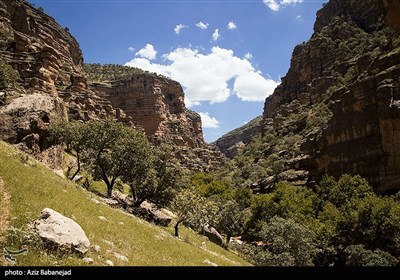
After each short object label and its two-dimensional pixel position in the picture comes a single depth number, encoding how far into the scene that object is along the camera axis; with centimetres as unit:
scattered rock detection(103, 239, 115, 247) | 1697
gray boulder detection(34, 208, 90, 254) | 1258
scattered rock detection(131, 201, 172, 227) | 4044
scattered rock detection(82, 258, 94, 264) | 1291
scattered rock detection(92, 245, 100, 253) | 1476
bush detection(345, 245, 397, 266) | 3969
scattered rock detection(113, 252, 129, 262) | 1566
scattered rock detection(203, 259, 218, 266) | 2398
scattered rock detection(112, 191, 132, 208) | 4384
